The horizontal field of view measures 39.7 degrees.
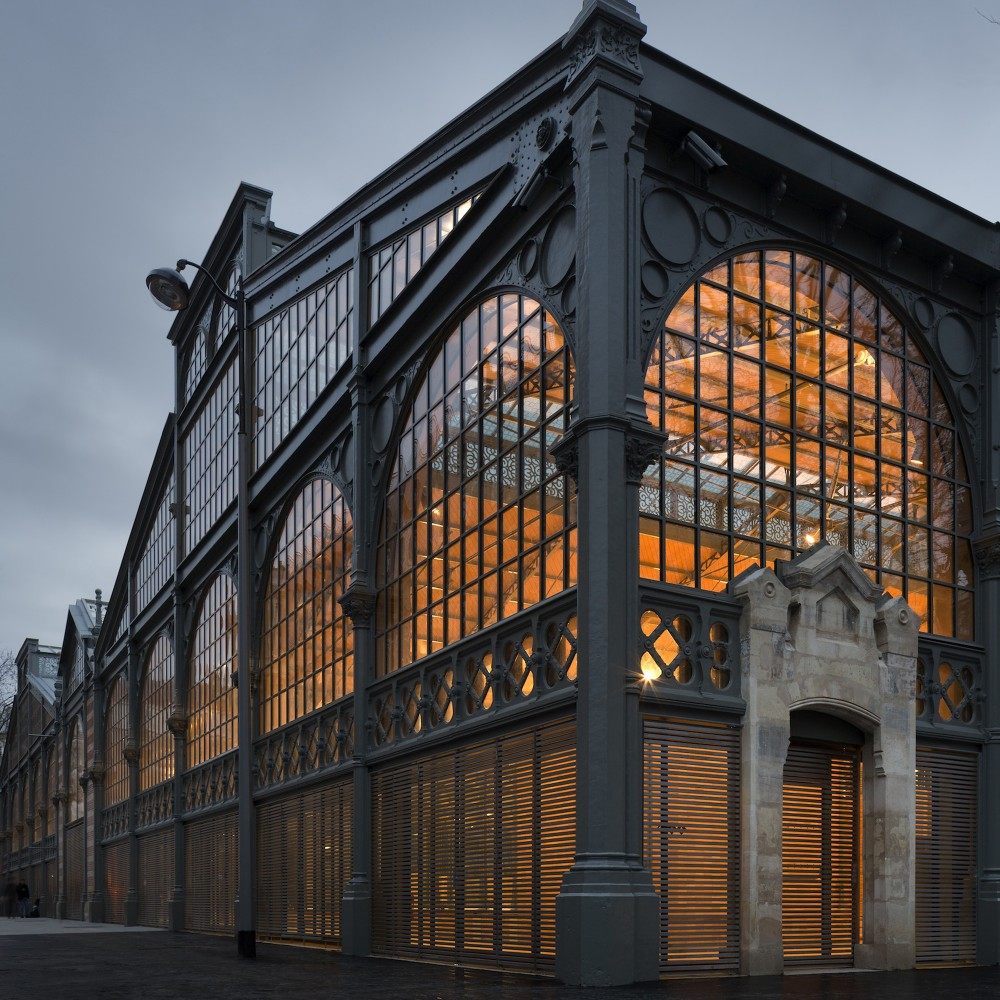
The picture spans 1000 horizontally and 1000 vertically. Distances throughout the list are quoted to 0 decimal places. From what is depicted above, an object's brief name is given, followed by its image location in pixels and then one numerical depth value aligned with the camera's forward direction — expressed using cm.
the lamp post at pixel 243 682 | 2406
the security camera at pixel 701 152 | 2058
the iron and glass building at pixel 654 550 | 1905
